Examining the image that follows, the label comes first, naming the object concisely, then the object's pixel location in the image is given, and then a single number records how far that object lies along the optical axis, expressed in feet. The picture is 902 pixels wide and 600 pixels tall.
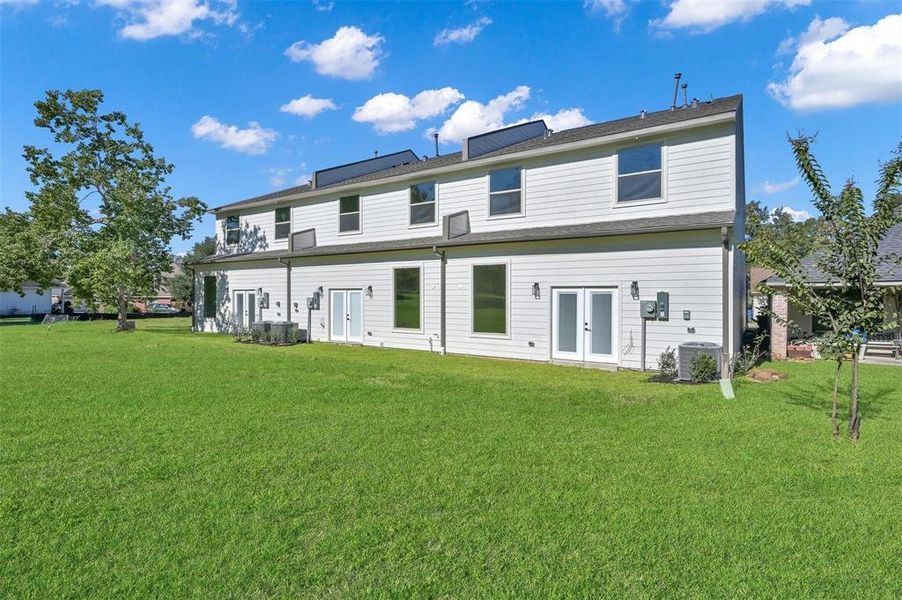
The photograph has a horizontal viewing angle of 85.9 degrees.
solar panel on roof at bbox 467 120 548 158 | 48.52
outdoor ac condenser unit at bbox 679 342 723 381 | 31.48
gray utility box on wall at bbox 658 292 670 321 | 35.40
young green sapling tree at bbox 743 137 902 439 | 18.20
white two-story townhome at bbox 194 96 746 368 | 35.14
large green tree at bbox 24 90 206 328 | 69.41
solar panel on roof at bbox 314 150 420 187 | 62.69
